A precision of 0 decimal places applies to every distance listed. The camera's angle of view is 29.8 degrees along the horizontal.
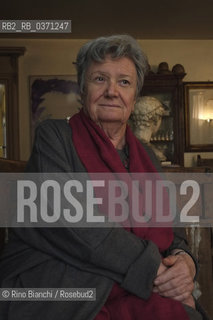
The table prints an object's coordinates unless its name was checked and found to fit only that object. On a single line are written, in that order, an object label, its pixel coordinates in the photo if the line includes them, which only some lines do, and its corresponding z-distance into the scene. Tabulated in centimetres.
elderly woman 103
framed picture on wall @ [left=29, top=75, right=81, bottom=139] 565
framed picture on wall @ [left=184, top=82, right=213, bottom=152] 579
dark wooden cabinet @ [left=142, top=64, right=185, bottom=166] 536
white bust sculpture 250
